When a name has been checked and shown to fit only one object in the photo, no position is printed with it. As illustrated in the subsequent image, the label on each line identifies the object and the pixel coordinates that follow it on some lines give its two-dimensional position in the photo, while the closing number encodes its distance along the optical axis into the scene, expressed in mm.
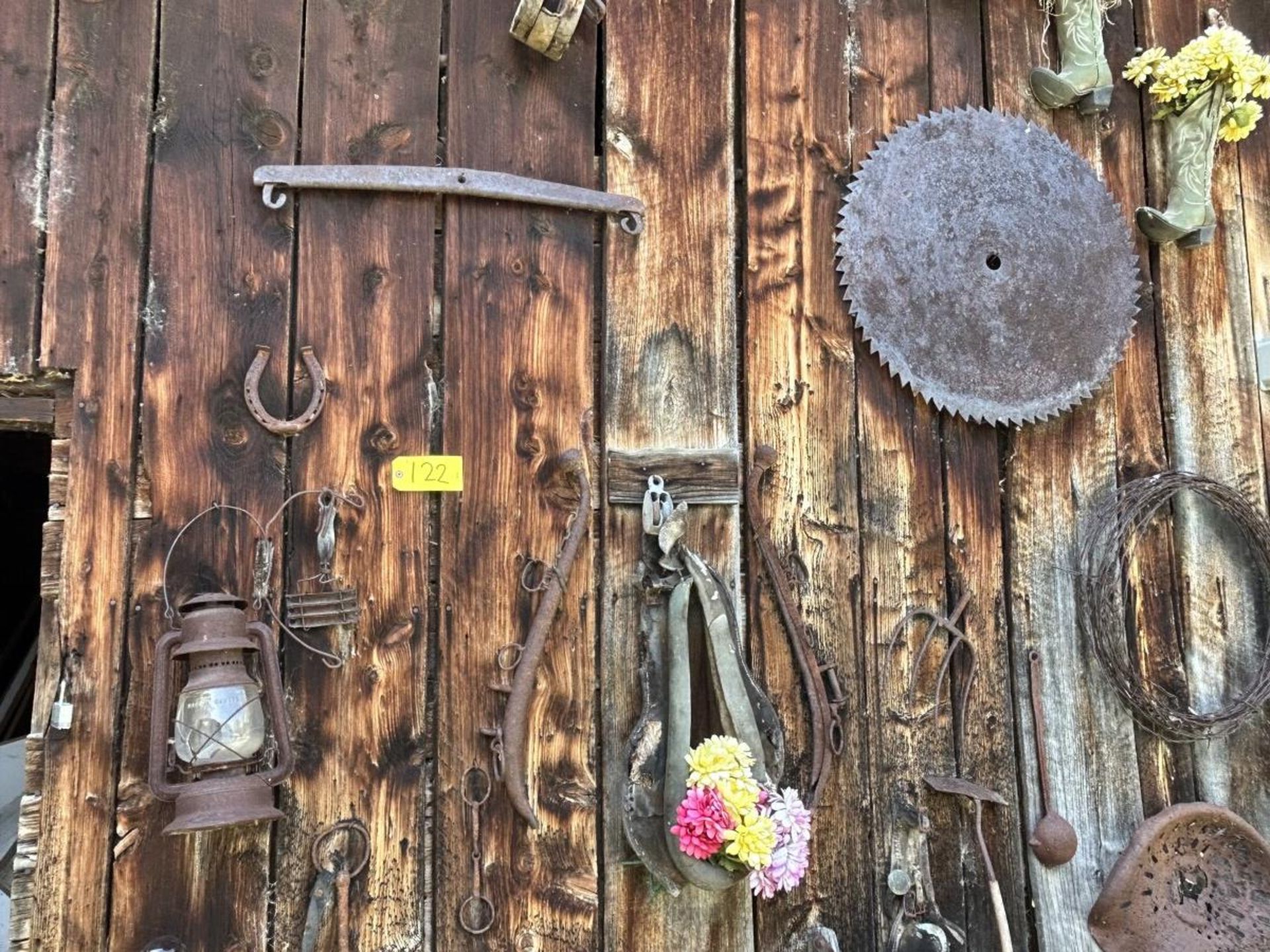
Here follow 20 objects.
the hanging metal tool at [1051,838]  1589
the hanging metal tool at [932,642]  1594
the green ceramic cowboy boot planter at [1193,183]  1791
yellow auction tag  1443
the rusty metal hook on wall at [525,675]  1390
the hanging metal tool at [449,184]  1443
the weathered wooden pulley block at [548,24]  1495
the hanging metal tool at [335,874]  1324
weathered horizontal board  1519
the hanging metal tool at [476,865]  1388
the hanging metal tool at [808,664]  1515
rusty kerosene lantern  1198
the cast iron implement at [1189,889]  1592
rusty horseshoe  1393
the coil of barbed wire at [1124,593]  1655
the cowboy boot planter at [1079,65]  1768
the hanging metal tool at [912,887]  1514
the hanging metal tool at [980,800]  1502
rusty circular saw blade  1639
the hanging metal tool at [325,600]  1373
